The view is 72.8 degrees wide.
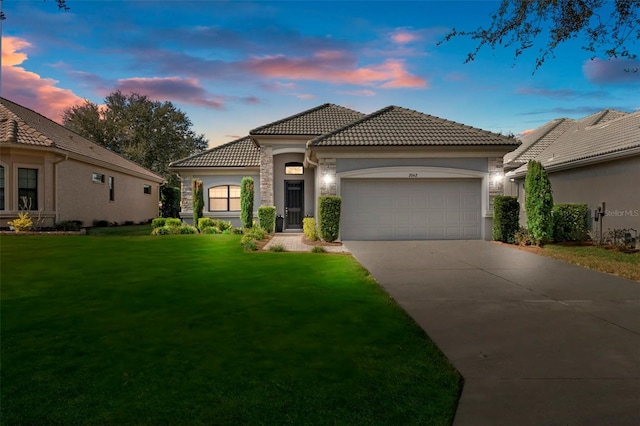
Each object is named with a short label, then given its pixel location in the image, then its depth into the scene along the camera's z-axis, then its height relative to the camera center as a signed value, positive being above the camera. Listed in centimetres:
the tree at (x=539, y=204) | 1583 +28
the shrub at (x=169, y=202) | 3475 +66
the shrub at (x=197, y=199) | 2242 +59
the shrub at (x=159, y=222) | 2308 -64
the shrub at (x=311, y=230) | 1698 -77
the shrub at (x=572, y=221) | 1694 -35
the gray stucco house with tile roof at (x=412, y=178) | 1738 +134
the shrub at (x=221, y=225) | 2197 -75
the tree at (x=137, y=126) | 4750 +933
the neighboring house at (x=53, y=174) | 1930 +185
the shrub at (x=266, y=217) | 2112 -31
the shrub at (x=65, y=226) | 2023 -76
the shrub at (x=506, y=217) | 1659 -21
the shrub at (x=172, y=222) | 2128 -60
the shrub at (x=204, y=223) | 2111 -62
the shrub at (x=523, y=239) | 1594 -100
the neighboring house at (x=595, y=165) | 1538 +196
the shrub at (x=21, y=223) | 1861 -58
